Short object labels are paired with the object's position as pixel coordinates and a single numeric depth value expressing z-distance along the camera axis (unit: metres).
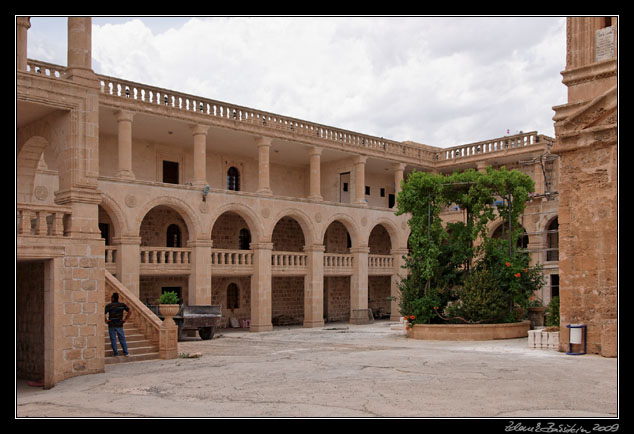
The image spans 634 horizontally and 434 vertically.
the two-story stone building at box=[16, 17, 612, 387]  12.69
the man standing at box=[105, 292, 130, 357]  14.23
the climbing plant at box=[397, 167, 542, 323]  19.33
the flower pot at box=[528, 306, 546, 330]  21.11
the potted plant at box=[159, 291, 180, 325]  14.99
